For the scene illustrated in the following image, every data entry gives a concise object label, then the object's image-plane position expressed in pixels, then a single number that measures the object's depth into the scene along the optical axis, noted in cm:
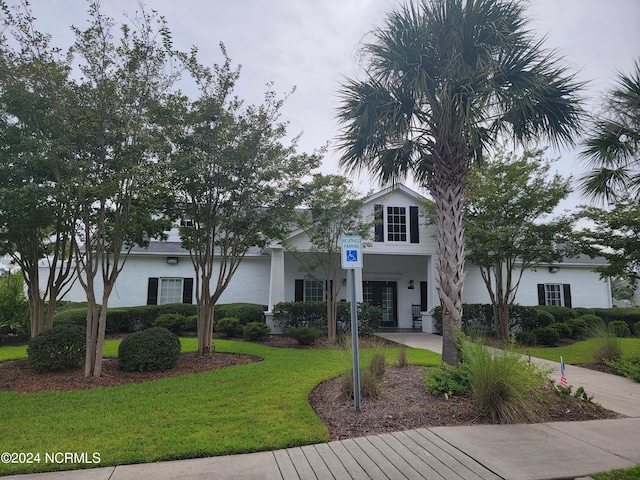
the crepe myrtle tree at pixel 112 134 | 722
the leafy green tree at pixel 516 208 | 1282
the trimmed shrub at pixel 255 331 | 1293
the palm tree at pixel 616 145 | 812
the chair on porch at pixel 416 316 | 1839
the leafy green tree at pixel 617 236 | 1102
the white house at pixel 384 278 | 1641
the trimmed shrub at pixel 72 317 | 1292
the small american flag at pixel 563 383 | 594
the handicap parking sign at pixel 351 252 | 551
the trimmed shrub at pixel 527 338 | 1365
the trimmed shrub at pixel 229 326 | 1360
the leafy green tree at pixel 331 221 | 1228
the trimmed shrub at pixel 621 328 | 1573
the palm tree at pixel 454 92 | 686
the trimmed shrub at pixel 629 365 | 796
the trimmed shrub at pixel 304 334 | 1202
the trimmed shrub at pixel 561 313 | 1705
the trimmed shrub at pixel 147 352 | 780
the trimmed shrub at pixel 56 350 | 746
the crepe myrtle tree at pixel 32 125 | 689
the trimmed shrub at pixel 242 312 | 1476
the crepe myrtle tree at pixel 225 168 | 885
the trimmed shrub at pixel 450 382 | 591
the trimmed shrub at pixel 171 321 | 1401
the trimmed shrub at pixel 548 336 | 1348
